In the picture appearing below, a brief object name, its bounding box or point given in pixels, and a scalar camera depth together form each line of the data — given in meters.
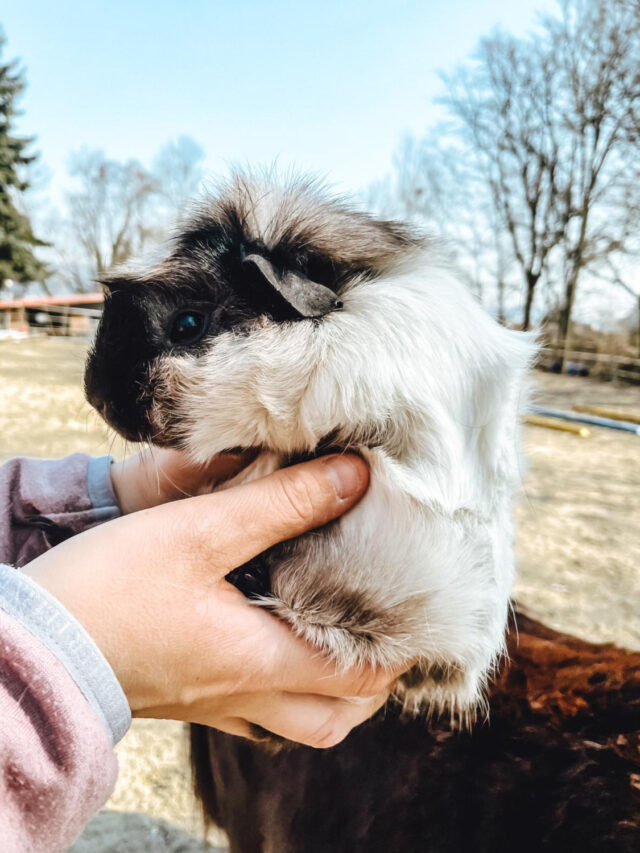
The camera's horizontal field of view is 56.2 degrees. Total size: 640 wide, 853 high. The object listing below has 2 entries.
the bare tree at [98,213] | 23.62
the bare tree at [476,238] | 15.19
